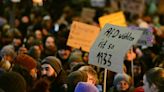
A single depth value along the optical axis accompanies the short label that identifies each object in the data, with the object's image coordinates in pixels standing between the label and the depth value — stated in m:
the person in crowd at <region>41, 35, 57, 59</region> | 17.14
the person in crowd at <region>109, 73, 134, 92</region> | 11.75
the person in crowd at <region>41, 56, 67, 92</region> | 11.21
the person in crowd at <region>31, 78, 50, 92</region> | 9.64
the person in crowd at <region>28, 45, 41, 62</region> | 14.67
